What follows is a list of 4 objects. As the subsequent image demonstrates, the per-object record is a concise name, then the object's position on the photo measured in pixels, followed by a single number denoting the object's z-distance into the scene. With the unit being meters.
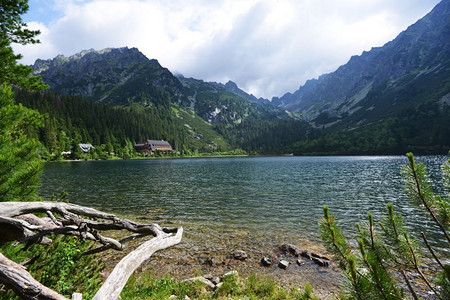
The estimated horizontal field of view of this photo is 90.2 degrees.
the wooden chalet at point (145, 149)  194.95
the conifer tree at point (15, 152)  6.31
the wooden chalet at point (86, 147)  147.65
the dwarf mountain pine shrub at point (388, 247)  2.95
